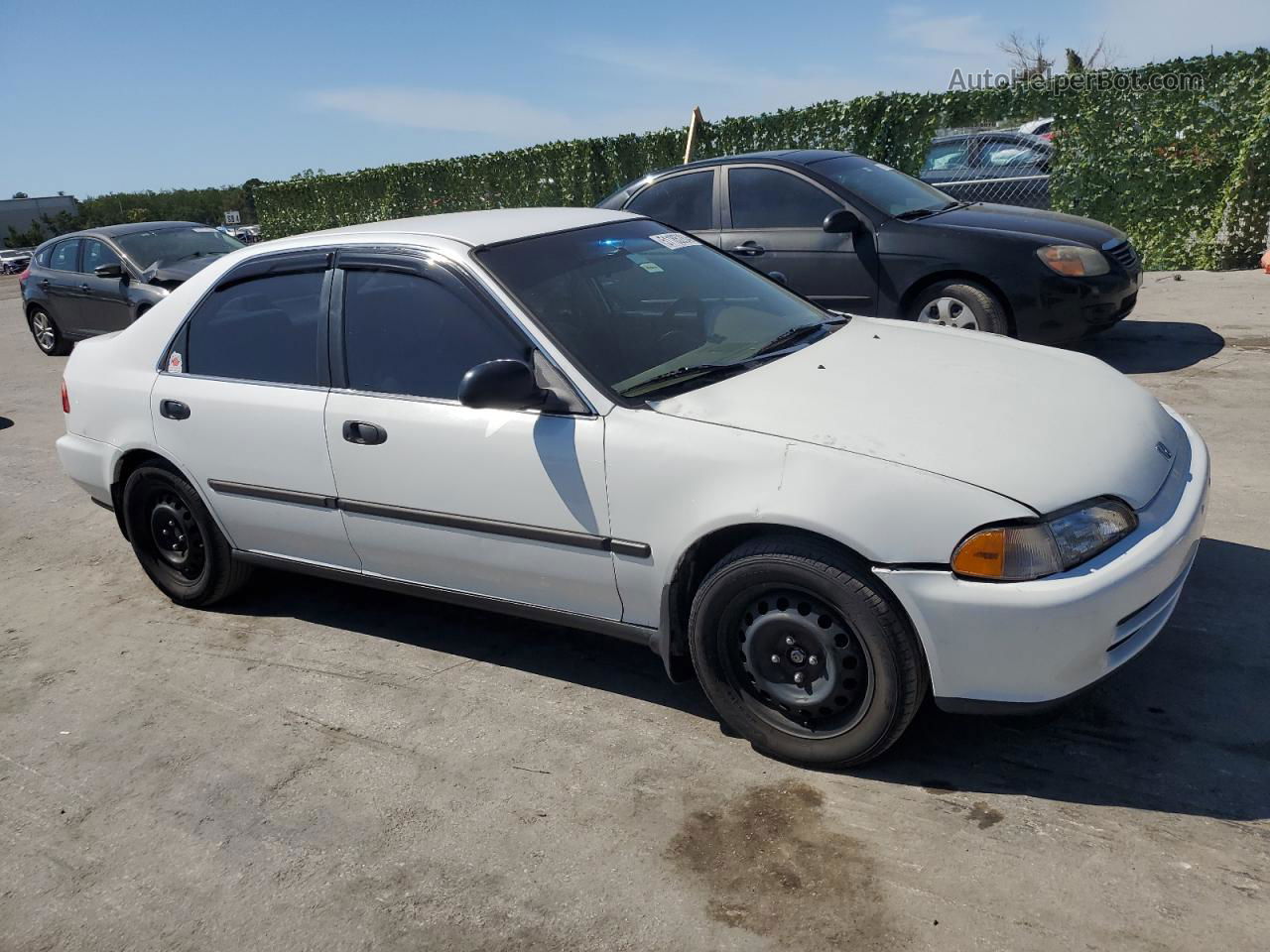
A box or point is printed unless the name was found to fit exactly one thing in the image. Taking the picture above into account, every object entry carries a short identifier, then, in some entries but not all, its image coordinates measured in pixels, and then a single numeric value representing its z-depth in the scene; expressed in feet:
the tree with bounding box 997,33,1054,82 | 126.17
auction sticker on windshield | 14.49
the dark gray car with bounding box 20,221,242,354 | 37.45
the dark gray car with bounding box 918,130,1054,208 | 39.81
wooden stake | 46.57
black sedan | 23.62
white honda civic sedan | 9.45
